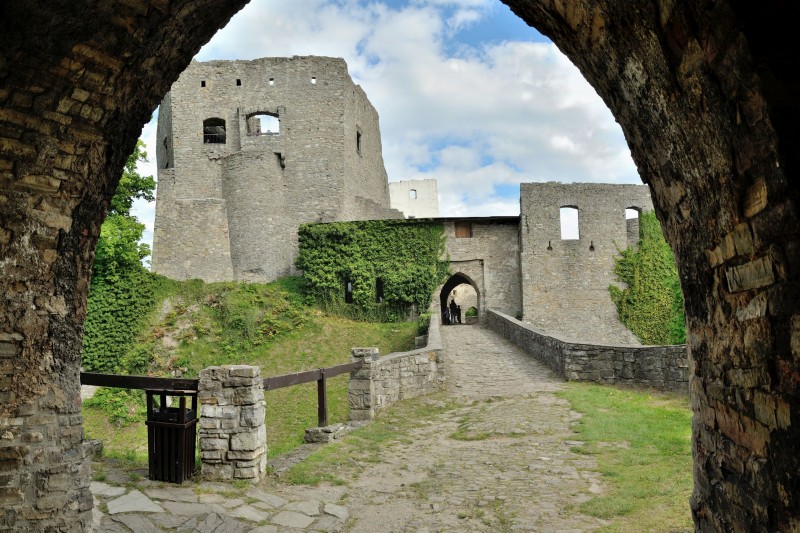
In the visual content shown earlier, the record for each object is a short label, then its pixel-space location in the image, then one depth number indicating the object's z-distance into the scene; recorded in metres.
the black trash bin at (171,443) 6.72
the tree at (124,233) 21.69
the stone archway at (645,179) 2.27
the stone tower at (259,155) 28.16
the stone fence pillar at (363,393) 10.82
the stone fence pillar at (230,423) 6.98
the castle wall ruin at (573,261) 27.02
